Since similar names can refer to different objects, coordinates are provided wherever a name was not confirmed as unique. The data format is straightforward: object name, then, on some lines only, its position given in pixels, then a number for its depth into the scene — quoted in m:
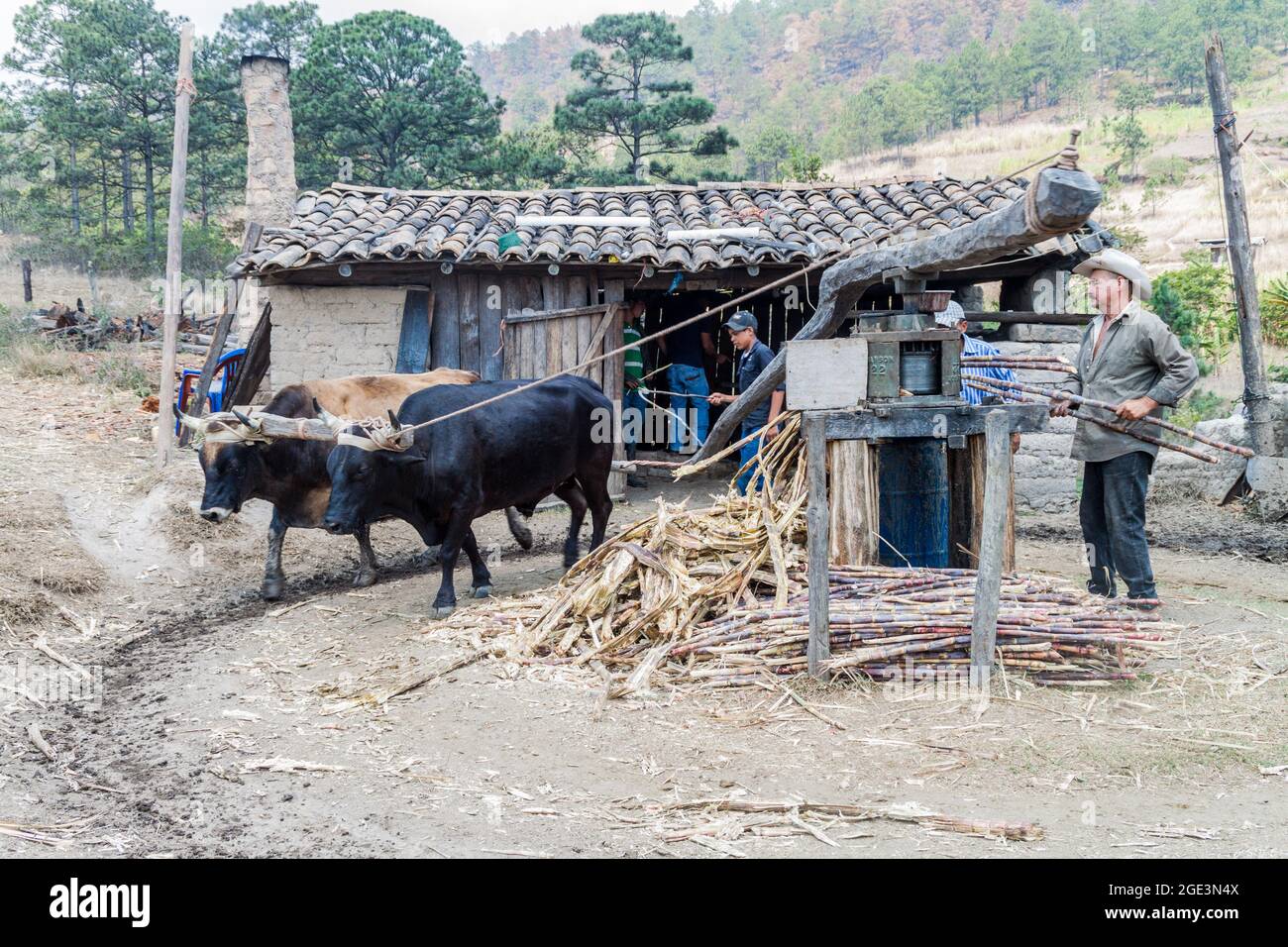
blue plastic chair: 11.77
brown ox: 7.73
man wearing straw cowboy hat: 5.91
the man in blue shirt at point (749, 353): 8.20
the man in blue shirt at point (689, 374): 13.41
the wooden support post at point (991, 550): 5.16
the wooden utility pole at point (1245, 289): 9.70
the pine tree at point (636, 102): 24.03
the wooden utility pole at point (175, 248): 10.46
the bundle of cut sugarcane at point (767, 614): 5.38
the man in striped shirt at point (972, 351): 6.82
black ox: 7.23
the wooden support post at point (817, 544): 5.29
